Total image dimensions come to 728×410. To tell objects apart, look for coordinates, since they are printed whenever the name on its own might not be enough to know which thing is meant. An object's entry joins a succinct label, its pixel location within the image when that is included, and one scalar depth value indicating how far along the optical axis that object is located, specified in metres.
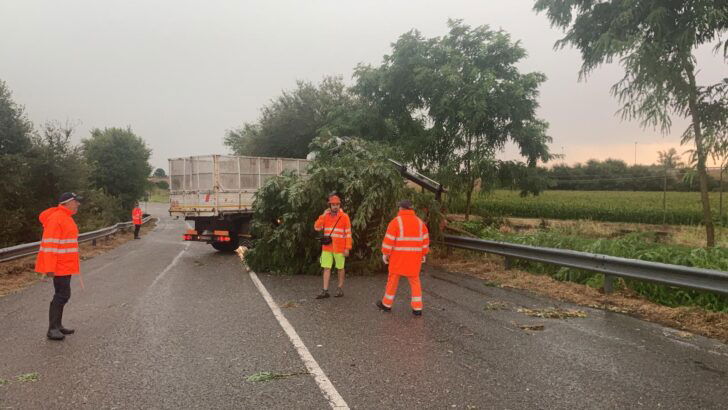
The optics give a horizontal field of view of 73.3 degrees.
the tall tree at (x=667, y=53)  10.91
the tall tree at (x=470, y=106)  15.20
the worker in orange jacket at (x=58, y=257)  5.82
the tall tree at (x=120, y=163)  39.50
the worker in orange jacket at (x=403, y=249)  6.85
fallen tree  10.37
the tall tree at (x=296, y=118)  29.23
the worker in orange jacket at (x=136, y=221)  24.35
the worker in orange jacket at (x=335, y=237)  8.16
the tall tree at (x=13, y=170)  15.05
